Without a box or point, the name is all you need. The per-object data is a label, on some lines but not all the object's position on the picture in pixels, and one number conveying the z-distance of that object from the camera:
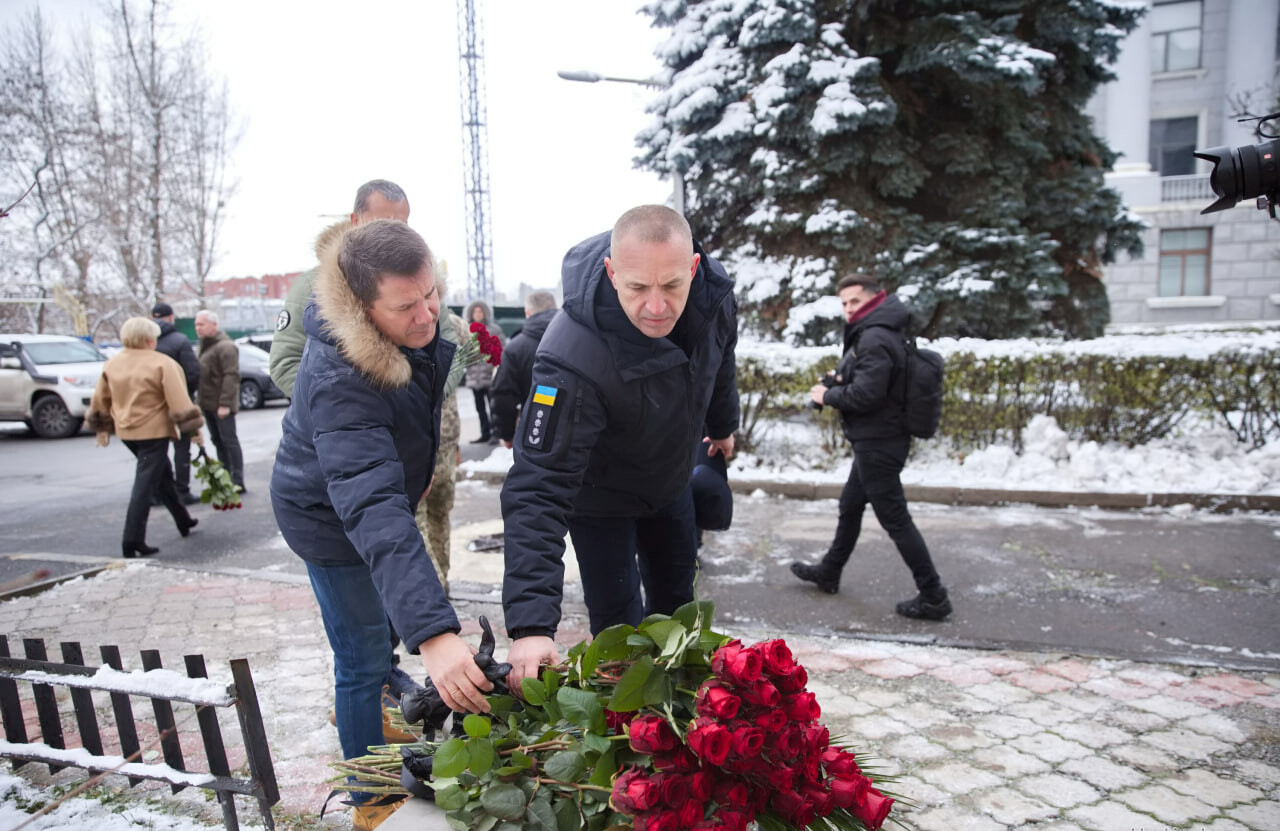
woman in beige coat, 6.38
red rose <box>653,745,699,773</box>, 1.50
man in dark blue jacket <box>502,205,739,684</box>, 2.17
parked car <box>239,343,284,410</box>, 18.38
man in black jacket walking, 4.54
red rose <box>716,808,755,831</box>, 1.44
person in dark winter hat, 7.67
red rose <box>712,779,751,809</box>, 1.49
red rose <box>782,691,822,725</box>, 1.52
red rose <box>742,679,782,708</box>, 1.47
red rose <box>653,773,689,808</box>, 1.44
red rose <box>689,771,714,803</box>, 1.45
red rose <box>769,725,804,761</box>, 1.48
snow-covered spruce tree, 10.25
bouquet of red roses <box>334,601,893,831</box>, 1.46
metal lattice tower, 36.53
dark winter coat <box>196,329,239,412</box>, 8.40
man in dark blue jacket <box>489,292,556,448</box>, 5.77
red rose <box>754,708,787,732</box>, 1.47
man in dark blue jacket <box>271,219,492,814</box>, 1.86
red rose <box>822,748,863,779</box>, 1.61
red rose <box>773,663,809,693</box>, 1.54
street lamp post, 9.91
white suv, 14.10
